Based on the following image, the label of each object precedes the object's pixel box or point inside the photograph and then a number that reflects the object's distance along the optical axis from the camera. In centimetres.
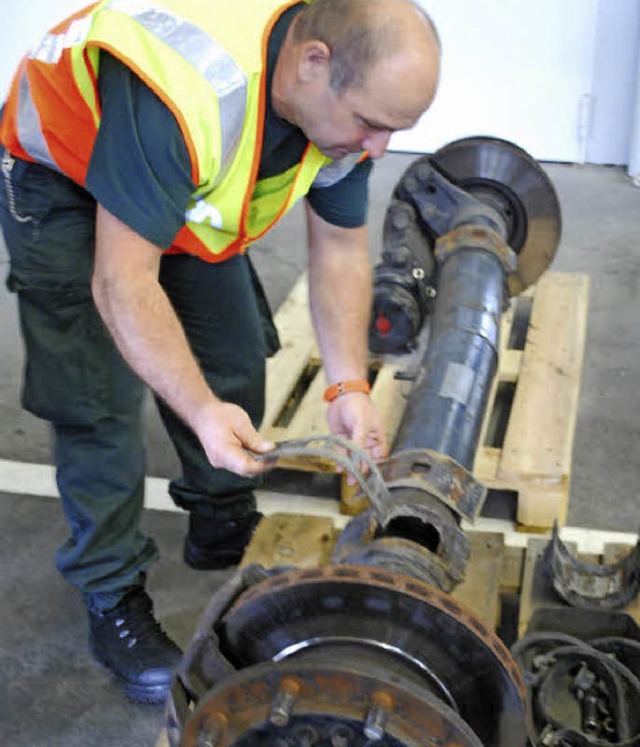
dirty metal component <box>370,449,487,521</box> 178
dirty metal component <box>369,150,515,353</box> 298
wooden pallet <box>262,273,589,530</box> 253
